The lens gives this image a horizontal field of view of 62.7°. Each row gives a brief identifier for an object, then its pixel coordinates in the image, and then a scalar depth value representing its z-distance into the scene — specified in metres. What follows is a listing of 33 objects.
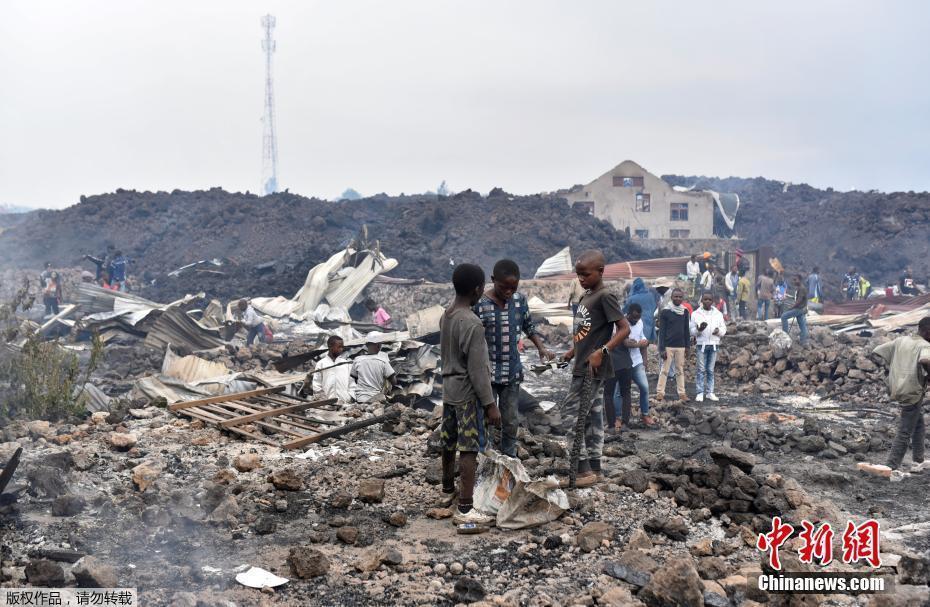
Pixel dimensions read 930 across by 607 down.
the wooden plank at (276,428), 7.24
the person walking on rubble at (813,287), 20.14
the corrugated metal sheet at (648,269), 23.33
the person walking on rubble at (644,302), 9.16
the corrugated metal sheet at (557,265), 24.61
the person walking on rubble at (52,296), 18.83
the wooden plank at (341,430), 6.80
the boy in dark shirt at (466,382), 4.92
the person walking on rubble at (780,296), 19.39
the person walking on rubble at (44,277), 21.70
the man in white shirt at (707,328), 9.70
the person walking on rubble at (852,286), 24.39
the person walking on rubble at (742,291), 18.64
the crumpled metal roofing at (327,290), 20.62
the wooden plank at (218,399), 7.92
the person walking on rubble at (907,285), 22.41
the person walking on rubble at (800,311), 13.71
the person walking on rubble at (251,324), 15.02
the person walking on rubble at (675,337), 9.73
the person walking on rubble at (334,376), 8.60
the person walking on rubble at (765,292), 19.11
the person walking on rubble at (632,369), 8.12
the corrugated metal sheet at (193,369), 9.98
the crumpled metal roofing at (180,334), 14.26
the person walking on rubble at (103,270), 21.64
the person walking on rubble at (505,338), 5.40
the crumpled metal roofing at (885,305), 19.80
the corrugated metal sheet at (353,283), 21.22
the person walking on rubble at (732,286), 19.89
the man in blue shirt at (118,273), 22.36
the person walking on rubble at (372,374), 8.73
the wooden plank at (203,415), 7.53
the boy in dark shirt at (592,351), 5.52
